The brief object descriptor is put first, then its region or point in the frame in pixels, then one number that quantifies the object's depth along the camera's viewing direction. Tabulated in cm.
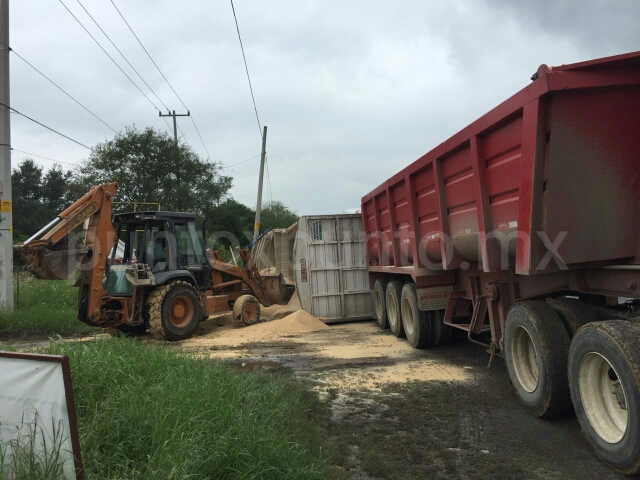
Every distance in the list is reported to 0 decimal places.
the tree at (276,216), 5291
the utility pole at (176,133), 3058
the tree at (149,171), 2891
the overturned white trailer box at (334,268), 1165
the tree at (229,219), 3250
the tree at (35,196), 4202
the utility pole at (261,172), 2328
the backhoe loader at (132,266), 913
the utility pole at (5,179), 1204
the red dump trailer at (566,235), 380
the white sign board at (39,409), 246
